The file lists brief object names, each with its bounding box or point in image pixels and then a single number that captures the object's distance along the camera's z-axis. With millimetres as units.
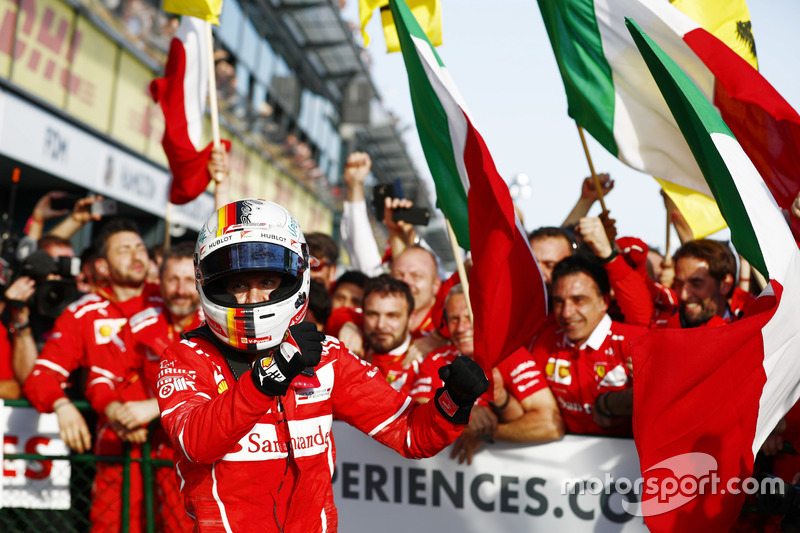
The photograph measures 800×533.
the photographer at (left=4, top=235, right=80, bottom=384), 4699
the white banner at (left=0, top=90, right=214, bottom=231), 9695
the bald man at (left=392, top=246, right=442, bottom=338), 5266
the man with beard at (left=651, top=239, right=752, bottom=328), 4484
